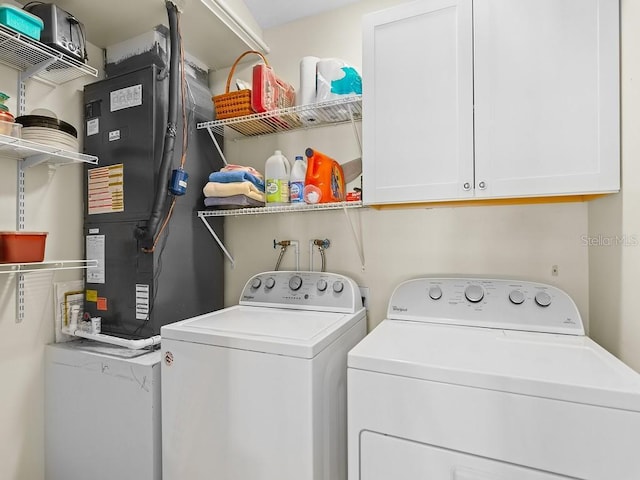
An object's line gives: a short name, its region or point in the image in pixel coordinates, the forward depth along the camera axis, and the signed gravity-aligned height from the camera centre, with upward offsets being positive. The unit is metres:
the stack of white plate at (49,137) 1.48 +0.45
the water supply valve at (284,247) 2.02 -0.05
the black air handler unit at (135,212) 1.67 +0.13
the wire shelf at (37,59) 1.37 +0.80
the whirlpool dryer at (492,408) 0.86 -0.47
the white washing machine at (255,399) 1.16 -0.59
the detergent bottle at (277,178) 1.83 +0.33
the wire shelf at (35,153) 1.37 +0.38
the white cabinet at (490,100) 1.20 +0.53
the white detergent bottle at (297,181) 1.79 +0.30
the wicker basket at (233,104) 1.80 +0.72
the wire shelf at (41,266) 1.48 -0.14
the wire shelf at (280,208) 1.65 +0.15
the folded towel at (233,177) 1.80 +0.33
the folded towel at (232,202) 1.81 +0.19
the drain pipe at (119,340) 1.55 -0.48
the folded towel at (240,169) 1.85 +0.37
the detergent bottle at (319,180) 1.67 +0.29
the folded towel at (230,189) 1.78 +0.26
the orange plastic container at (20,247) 1.39 -0.04
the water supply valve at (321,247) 1.96 -0.05
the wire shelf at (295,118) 1.67 +0.65
